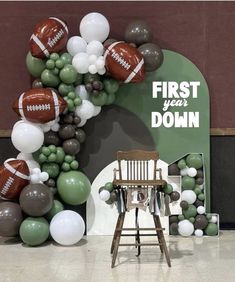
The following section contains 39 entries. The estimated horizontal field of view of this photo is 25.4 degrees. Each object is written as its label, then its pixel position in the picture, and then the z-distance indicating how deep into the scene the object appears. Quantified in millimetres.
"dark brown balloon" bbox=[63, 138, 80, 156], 4898
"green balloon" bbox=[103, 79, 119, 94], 4969
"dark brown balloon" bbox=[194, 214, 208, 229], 5098
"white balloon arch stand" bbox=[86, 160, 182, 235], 5203
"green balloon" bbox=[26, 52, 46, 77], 4941
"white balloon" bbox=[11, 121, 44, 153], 4699
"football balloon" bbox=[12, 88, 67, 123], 4695
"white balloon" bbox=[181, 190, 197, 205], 5102
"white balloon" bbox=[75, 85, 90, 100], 5008
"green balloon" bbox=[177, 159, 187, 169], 5164
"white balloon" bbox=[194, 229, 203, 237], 5102
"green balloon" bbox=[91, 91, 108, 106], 4973
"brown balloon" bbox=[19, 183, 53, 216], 4590
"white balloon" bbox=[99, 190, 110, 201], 4188
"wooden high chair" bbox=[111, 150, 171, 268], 4098
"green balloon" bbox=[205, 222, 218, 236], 5113
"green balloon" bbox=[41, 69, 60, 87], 4855
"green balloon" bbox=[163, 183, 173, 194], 4199
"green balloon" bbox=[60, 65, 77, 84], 4824
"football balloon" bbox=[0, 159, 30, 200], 4684
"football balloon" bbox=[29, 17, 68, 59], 4777
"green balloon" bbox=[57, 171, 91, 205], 4879
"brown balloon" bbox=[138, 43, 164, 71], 4887
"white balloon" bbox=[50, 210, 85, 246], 4629
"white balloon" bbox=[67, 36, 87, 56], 4957
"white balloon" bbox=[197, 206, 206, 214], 5109
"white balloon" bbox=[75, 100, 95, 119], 4945
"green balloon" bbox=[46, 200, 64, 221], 4863
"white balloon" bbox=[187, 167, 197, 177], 5106
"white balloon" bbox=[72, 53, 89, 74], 4848
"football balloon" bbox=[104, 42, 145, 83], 4758
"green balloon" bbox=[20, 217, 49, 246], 4590
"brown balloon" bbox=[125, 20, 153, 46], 4953
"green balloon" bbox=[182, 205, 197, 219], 5117
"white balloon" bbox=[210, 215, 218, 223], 5152
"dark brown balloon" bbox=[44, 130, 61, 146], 4918
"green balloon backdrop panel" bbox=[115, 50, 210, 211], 5270
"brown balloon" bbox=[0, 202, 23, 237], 4637
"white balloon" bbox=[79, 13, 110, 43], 4910
